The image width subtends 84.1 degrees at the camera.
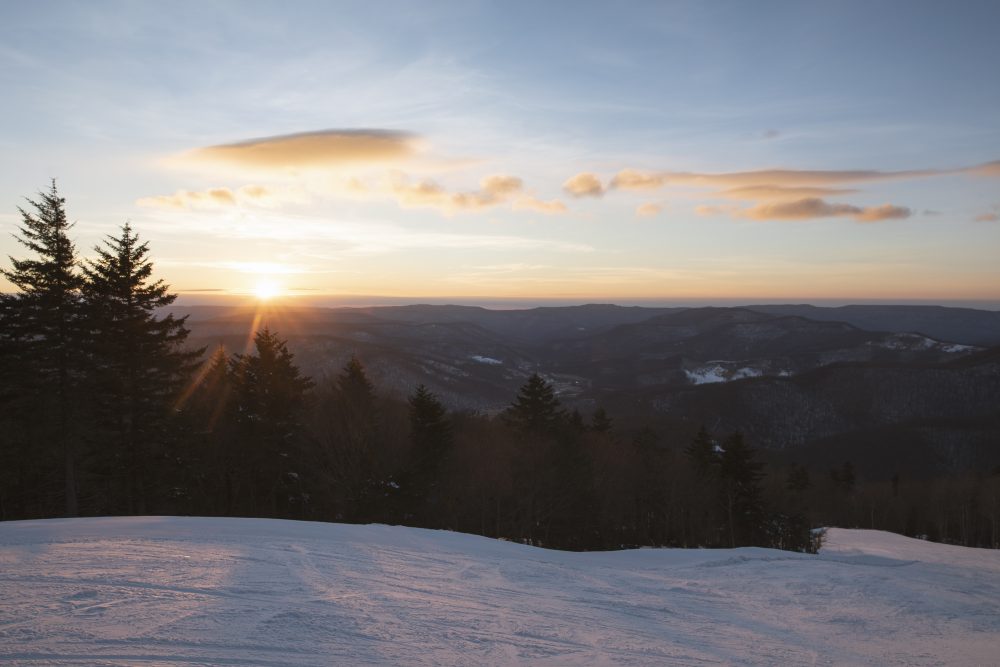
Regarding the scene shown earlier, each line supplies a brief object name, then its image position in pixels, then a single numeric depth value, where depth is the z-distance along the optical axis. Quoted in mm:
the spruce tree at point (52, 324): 18750
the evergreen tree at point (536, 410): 36750
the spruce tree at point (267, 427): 26406
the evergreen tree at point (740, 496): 38469
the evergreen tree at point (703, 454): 41375
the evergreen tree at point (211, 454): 25875
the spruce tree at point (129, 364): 20453
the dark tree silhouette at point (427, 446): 29219
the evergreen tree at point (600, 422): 48469
